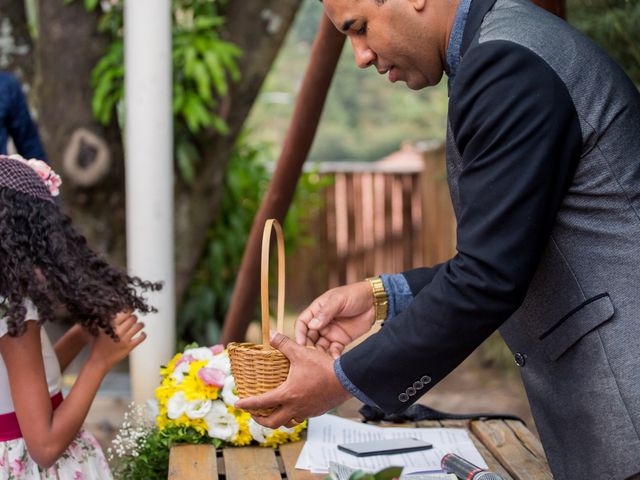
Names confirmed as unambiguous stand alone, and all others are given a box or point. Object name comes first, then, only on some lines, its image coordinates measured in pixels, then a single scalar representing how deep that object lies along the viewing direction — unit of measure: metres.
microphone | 1.93
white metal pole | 4.30
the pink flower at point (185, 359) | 2.55
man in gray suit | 1.53
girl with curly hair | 2.27
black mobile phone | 2.27
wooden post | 3.52
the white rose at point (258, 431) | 2.36
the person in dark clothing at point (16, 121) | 3.79
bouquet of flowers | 2.38
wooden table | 2.17
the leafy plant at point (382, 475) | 1.34
